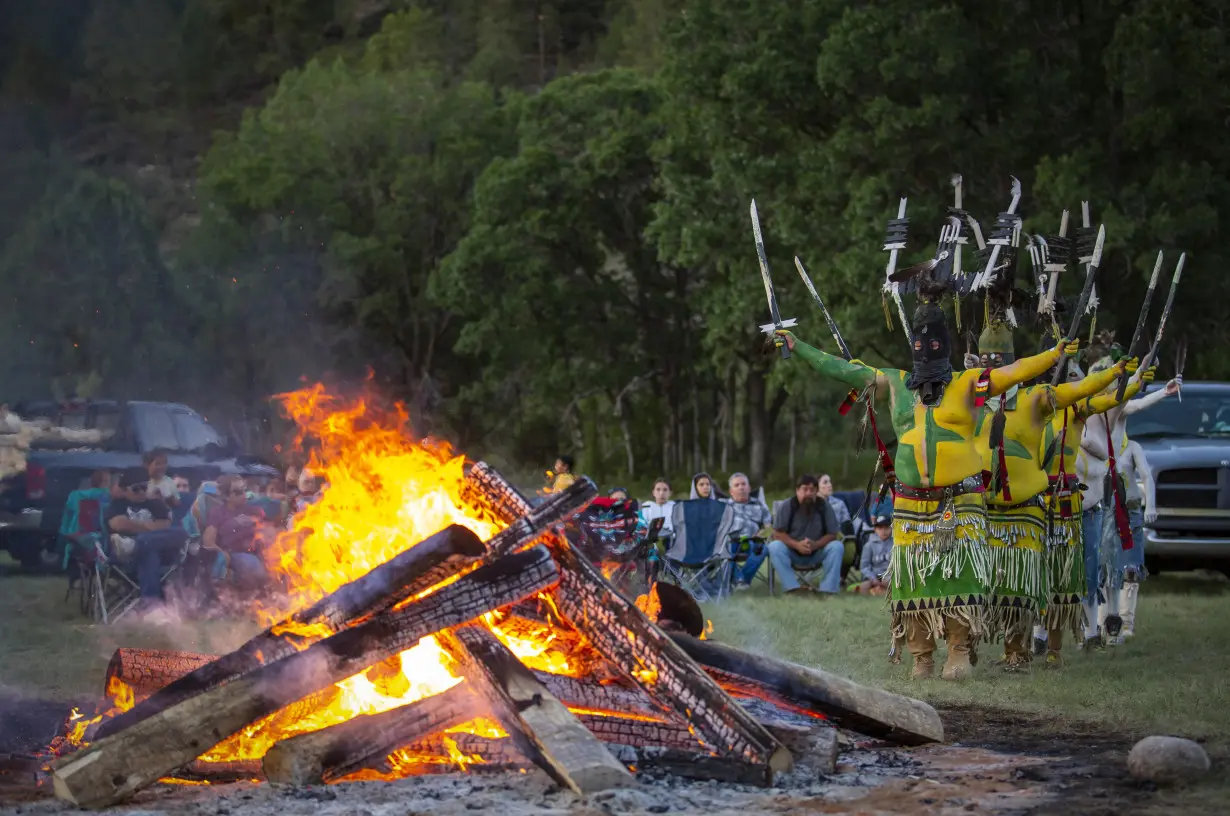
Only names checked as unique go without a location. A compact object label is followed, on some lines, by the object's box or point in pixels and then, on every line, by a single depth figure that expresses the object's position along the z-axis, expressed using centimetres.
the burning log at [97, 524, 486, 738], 711
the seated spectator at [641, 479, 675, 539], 1661
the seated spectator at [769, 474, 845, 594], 1677
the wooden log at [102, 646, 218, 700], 791
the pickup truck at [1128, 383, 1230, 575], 1716
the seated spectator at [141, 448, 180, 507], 1520
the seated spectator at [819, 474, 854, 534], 1772
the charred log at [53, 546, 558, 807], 657
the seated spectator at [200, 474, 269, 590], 1356
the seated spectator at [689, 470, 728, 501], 1711
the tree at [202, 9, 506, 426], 5053
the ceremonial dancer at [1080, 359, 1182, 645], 1212
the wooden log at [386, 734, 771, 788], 686
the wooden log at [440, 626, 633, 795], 647
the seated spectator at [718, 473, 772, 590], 1686
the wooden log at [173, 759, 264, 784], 710
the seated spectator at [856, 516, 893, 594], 1677
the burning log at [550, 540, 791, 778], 694
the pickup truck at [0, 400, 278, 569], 1809
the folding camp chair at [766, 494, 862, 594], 1691
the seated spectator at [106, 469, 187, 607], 1411
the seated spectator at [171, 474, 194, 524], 1500
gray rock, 671
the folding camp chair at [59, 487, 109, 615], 1441
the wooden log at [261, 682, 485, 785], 679
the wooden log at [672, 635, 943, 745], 773
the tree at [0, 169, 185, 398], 2184
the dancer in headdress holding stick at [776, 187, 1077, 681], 1016
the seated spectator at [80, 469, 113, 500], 1509
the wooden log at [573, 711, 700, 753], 707
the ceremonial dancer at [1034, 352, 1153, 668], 1089
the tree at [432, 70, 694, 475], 4344
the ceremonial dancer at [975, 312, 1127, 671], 1046
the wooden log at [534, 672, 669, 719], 731
